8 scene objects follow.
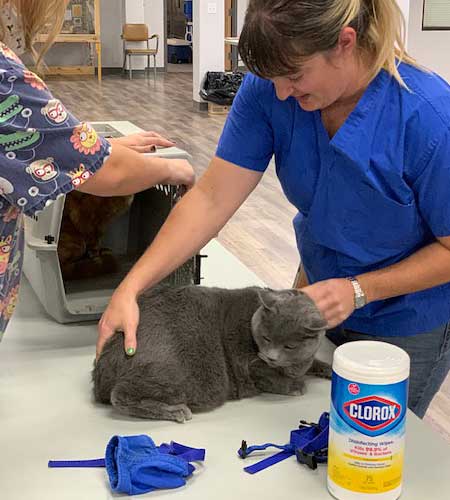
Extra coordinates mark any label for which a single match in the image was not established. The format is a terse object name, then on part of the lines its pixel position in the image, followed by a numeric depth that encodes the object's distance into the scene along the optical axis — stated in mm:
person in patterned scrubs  839
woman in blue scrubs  978
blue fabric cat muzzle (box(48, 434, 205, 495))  884
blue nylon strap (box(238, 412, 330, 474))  934
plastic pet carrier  1289
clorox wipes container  781
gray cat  1035
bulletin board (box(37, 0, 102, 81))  10859
